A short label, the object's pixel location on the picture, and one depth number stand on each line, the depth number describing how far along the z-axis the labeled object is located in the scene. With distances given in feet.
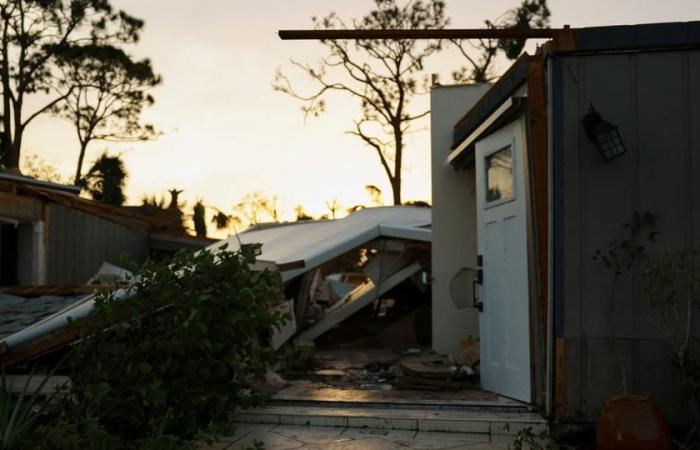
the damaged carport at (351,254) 33.17
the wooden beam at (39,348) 19.88
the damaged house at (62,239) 42.04
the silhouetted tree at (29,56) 79.36
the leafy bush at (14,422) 14.66
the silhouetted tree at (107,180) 79.20
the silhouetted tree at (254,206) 111.45
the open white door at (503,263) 19.75
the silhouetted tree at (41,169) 90.07
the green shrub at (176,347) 16.81
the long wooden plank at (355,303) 34.17
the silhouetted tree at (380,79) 81.76
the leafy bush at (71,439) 13.96
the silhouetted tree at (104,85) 84.48
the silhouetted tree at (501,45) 78.33
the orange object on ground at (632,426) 15.12
